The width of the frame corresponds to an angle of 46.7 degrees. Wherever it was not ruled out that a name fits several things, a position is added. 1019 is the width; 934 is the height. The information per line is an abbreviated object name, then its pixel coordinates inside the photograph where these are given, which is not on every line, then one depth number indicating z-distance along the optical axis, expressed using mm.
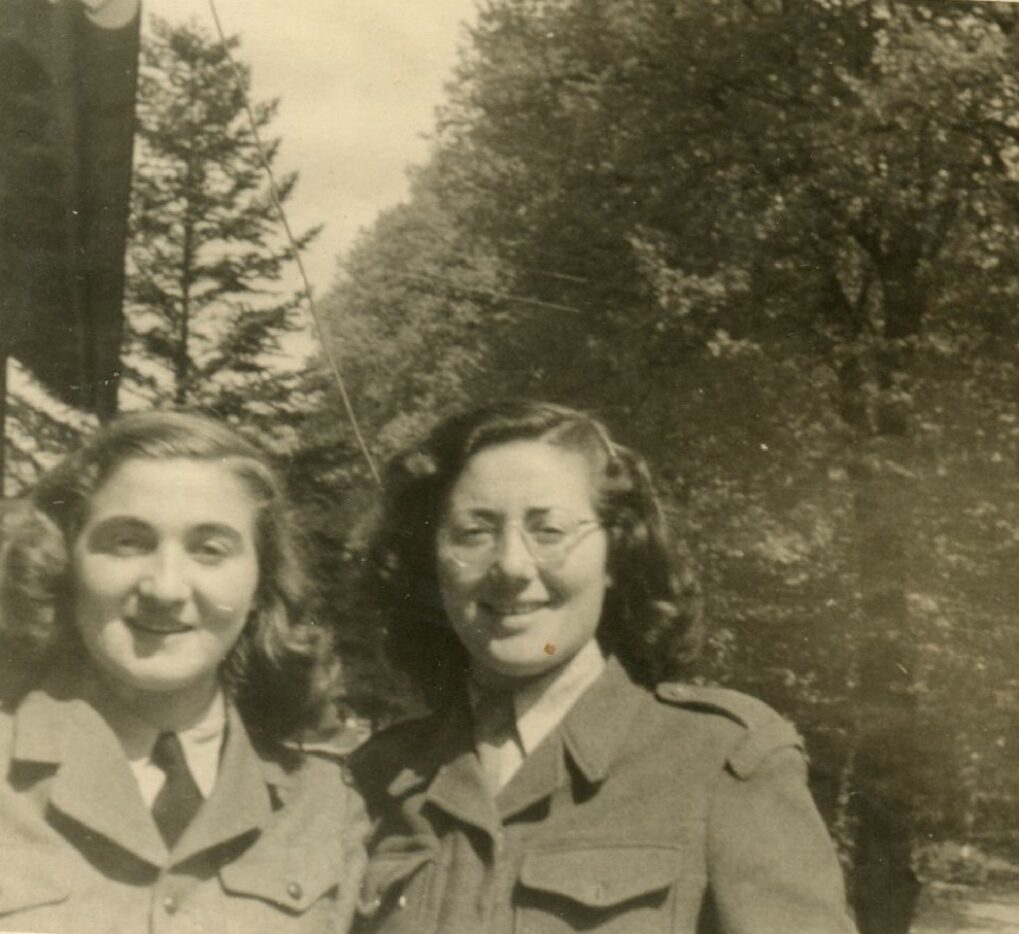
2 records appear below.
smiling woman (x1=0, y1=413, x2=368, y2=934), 1117
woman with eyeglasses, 1115
